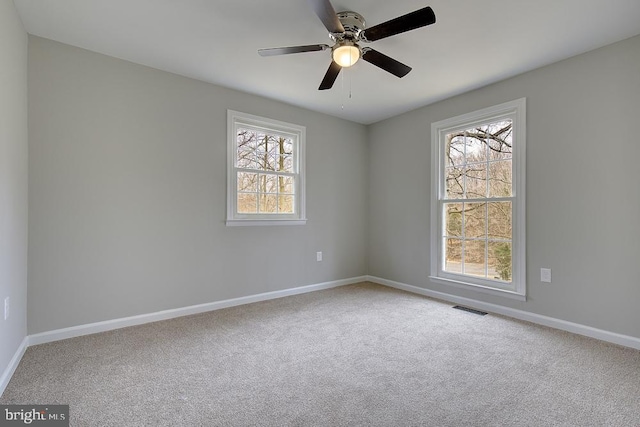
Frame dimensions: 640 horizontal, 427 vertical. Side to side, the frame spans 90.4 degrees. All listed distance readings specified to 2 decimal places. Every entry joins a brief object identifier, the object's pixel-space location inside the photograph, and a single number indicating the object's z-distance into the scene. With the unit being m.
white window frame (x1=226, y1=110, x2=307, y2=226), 3.55
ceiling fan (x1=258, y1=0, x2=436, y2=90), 1.82
